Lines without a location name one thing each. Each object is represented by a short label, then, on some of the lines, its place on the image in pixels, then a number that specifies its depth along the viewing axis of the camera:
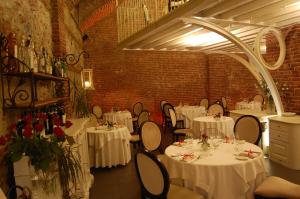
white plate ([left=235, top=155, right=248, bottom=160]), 3.12
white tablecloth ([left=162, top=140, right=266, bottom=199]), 2.97
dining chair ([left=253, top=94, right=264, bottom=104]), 8.99
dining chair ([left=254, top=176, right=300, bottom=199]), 2.80
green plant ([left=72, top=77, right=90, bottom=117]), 5.79
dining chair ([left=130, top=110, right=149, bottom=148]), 6.89
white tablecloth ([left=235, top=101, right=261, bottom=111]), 8.38
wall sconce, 7.29
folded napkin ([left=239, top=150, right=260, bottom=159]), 3.20
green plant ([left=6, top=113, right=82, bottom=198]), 1.99
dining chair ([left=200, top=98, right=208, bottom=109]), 10.64
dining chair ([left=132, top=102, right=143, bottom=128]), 9.99
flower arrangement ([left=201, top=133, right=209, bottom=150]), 3.50
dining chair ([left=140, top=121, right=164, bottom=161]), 4.66
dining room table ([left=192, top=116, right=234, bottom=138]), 6.05
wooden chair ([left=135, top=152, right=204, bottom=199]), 2.68
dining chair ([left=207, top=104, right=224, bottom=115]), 7.89
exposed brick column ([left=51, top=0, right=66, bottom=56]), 4.78
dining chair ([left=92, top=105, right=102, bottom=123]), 9.34
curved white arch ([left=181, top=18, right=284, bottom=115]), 4.74
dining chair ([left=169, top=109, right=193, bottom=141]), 6.64
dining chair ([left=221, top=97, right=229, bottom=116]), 10.04
